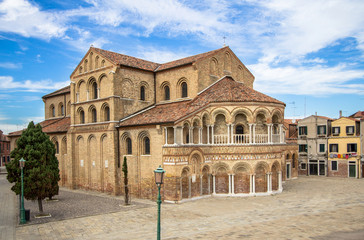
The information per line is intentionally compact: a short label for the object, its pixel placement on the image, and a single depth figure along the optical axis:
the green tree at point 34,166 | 19.58
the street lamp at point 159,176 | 12.19
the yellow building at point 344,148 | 39.53
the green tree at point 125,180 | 23.44
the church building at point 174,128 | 25.42
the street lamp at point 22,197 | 18.08
